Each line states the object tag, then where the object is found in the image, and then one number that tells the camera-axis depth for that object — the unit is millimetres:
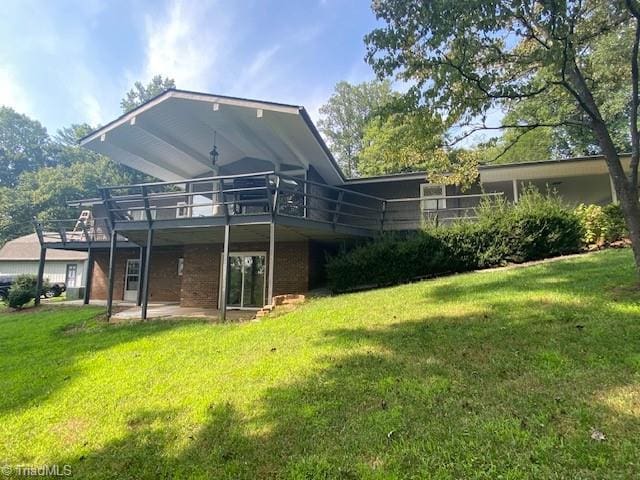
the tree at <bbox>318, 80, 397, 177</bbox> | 38516
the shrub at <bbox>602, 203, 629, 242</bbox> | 11359
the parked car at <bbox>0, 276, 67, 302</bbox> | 23925
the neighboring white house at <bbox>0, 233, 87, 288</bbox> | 26875
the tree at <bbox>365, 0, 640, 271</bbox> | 5977
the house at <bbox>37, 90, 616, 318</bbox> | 10953
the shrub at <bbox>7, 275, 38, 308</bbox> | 15242
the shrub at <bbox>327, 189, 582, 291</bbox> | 10758
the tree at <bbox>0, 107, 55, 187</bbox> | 54562
